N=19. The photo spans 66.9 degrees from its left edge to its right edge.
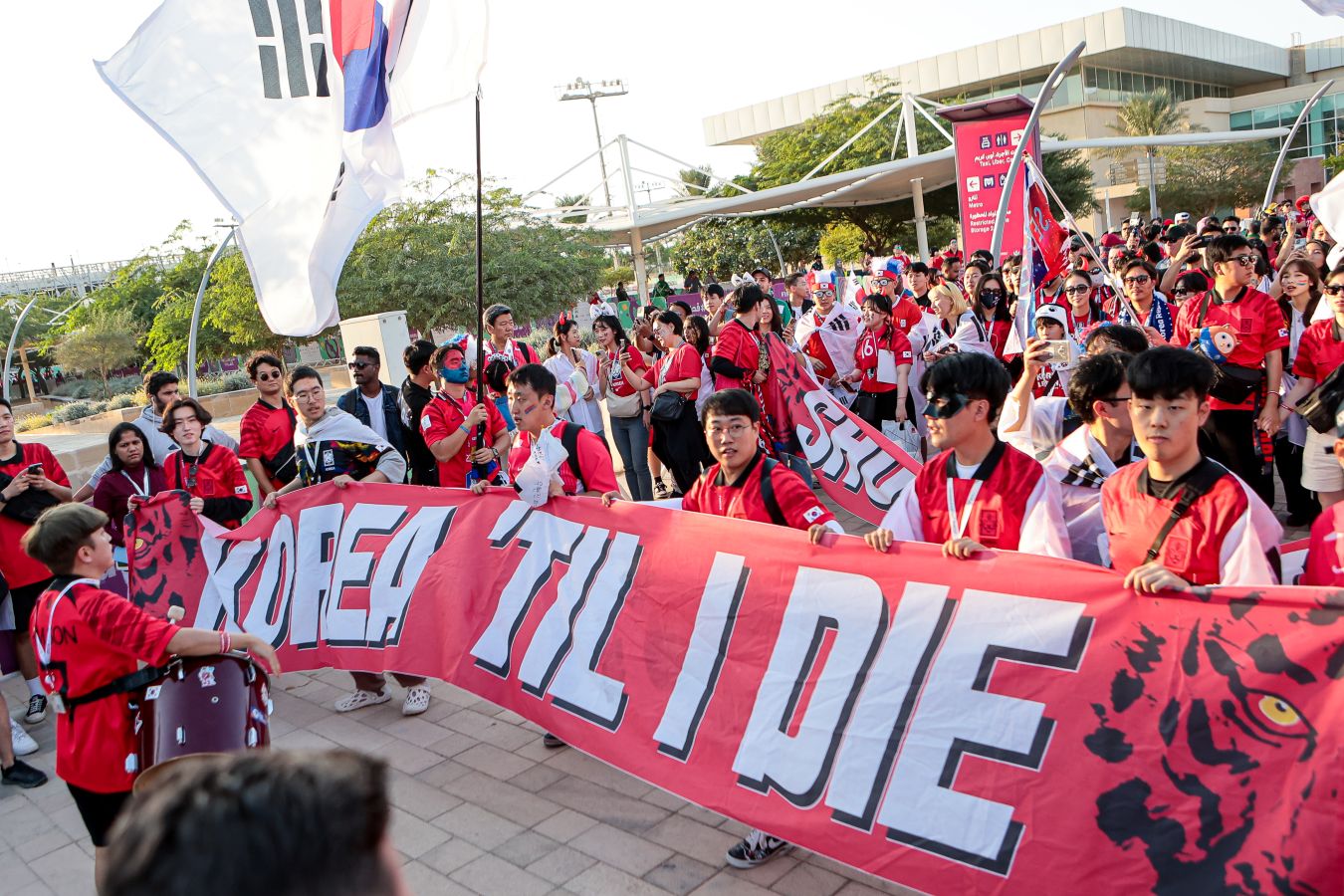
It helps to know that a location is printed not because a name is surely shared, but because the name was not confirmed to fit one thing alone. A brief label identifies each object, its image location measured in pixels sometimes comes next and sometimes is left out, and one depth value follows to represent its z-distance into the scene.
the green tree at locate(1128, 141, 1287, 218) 48.38
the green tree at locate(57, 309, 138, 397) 35.47
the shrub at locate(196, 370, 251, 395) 27.72
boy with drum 3.30
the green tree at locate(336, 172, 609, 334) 26.78
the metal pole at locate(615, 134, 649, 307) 33.24
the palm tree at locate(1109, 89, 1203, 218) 54.78
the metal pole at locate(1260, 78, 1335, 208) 14.02
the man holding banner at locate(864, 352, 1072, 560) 3.38
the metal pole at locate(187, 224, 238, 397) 9.77
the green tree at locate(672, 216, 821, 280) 50.94
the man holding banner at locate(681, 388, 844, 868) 3.82
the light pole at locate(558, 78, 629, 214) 55.66
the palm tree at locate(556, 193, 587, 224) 37.52
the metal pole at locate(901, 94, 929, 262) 33.03
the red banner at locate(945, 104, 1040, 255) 14.82
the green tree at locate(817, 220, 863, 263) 46.97
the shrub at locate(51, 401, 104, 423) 24.42
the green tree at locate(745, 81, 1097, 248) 40.44
